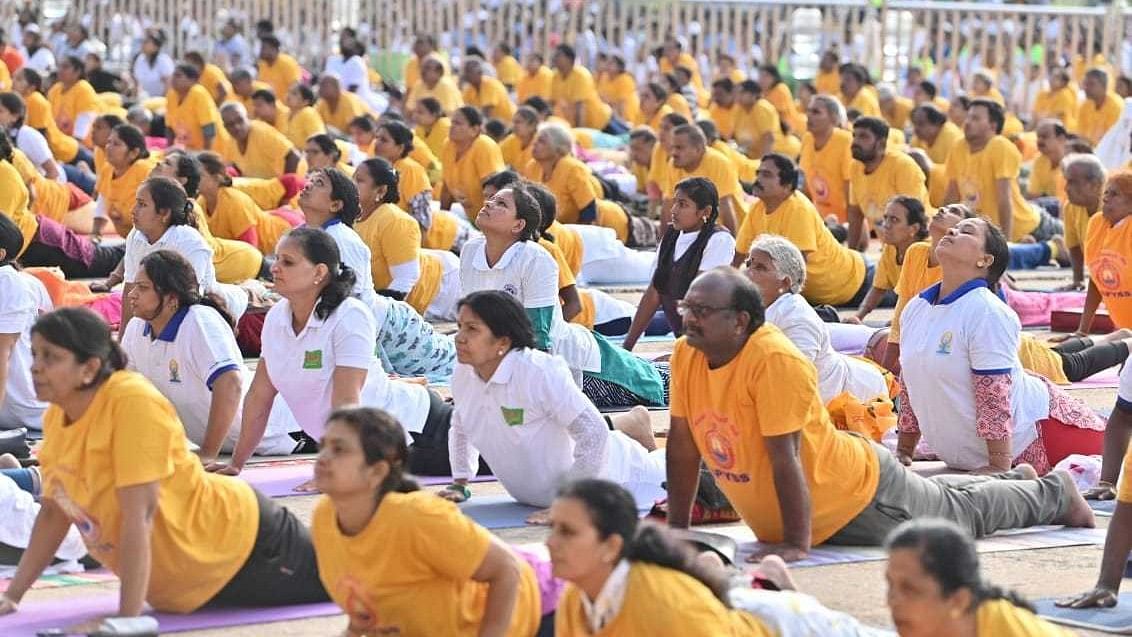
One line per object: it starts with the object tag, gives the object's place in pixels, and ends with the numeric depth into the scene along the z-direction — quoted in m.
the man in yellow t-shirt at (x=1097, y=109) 28.24
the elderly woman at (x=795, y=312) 10.15
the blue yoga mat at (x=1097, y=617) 7.44
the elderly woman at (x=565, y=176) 19.09
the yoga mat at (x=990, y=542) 8.39
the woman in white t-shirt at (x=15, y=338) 10.35
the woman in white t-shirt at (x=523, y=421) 8.79
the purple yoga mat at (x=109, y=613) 7.32
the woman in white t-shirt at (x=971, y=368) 9.95
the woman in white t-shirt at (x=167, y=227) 11.99
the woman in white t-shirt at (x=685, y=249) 13.77
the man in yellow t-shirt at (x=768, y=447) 7.98
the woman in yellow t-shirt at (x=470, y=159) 20.28
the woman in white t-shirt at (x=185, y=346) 9.61
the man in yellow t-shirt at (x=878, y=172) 18.42
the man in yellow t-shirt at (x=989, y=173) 19.60
